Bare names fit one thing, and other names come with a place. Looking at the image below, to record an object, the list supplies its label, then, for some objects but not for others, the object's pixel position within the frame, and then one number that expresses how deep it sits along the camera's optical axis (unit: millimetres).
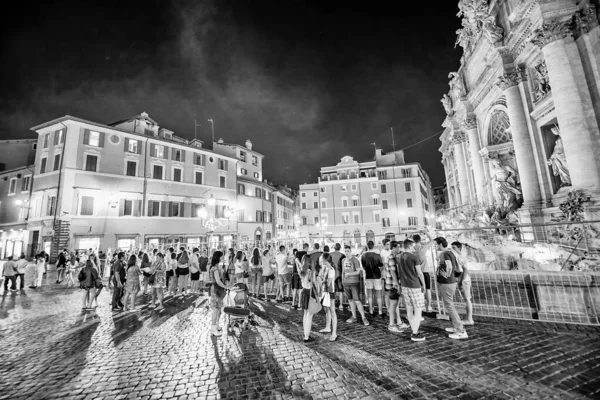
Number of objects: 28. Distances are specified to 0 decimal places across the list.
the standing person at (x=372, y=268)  7090
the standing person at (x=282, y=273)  9484
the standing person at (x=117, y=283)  9117
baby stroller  6418
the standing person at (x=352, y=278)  6957
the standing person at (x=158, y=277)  9109
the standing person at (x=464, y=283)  6156
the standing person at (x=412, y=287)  5680
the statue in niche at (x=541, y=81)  12695
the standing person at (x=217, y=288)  6570
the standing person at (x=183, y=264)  10688
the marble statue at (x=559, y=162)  12003
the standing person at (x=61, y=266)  16484
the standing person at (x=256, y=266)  10289
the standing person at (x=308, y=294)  5629
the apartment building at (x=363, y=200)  49750
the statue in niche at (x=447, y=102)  23155
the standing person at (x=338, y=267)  7075
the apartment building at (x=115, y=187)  23828
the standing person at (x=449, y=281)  5582
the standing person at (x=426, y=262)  6855
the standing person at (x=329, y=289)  5668
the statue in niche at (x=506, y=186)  15191
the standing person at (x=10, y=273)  13047
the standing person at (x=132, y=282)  8945
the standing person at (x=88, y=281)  8867
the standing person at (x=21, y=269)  13453
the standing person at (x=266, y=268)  10109
